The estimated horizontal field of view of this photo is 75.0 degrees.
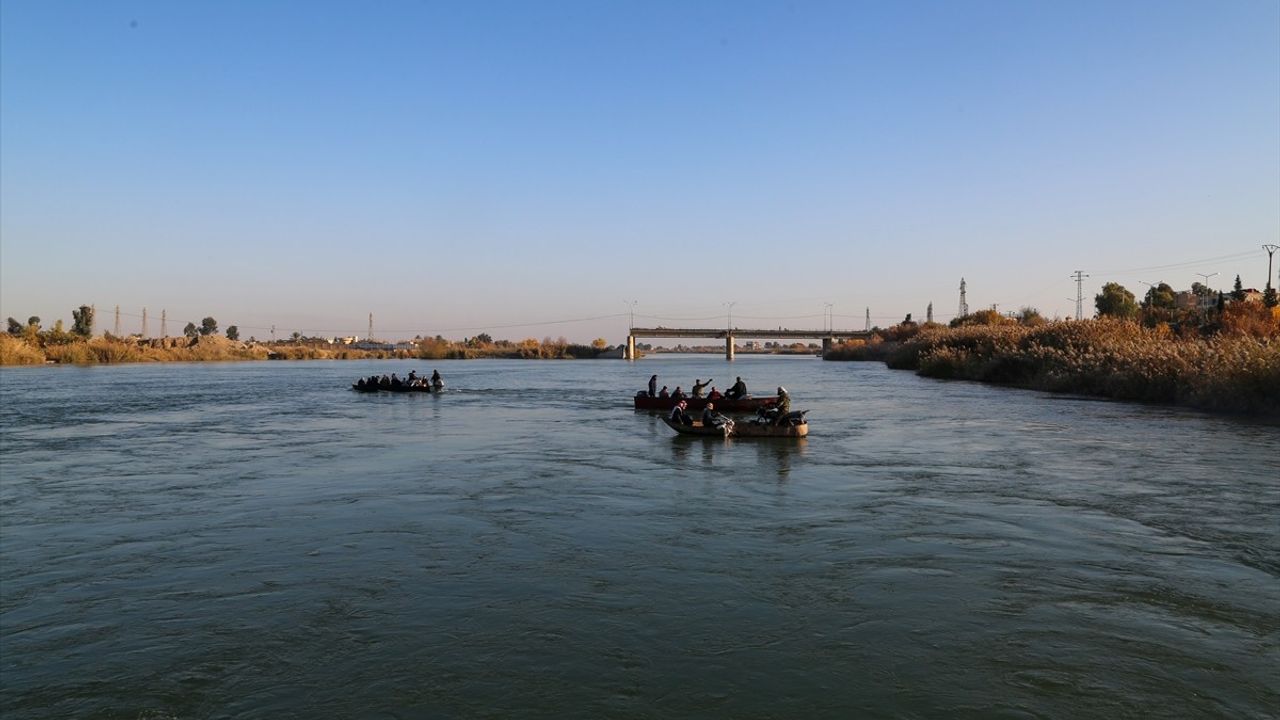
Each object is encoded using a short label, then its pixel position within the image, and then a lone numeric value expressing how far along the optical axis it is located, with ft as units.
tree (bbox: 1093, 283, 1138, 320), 366.43
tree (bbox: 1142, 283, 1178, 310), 362.12
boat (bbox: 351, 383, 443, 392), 181.88
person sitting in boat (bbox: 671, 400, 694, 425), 94.53
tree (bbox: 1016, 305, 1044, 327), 330.71
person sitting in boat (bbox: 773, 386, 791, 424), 92.21
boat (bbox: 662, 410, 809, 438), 90.89
